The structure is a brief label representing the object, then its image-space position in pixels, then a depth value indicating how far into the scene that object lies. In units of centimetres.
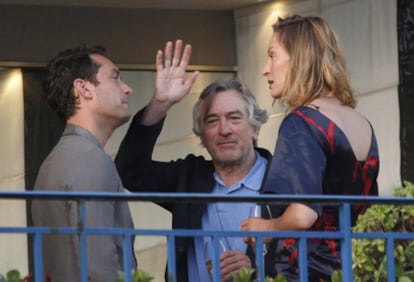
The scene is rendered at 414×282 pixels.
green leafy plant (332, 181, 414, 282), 1015
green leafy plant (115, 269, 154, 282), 940
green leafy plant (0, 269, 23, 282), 918
